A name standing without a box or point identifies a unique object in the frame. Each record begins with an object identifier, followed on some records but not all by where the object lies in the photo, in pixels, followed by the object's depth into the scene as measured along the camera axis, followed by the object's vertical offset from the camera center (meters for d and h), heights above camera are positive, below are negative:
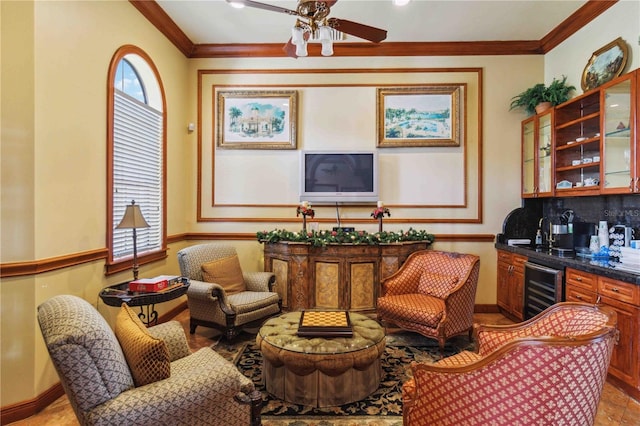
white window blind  3.07 +0.43
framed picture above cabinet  3.07 +1.45
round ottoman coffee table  2.16 -1.05
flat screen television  4.26 +0.44
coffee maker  3.42 -0.23
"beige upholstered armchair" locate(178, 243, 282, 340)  3.17 -0.85
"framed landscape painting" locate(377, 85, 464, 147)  4.29 +1.25
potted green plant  3.71 +1.35
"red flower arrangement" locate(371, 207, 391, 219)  3.97 -0.02
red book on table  2.58 -0.60
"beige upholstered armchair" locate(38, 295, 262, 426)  1.34 -0.78
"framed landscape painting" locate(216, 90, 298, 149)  4.38 +1.22
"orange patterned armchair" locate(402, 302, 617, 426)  1.32 -0.75
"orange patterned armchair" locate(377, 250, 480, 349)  3.01 -0.85
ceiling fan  2.10 +1.30
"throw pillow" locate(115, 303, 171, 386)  1.51 -0.69
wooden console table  3.84 -0.74
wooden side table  2.44 -0.66
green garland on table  3.84 -0.32
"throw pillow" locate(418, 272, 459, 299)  3.32 -0.76
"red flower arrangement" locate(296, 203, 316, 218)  4.01 +0.00
